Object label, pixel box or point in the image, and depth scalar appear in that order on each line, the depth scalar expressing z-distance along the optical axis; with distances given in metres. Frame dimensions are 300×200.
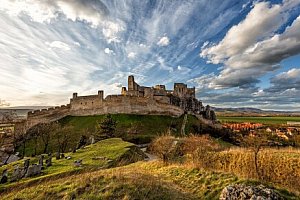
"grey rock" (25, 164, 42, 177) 10.40
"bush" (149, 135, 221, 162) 17.86
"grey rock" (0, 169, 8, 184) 9.53
